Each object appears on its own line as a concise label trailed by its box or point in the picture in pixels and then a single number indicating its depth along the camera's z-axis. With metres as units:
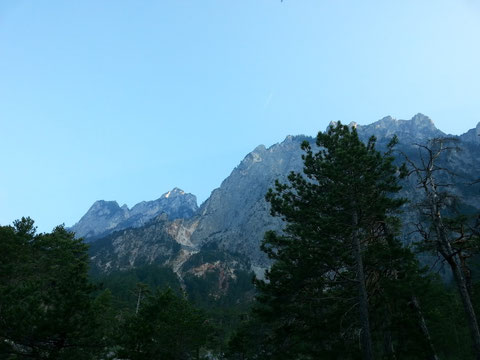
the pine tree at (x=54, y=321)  13.88
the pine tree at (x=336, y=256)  15.49
